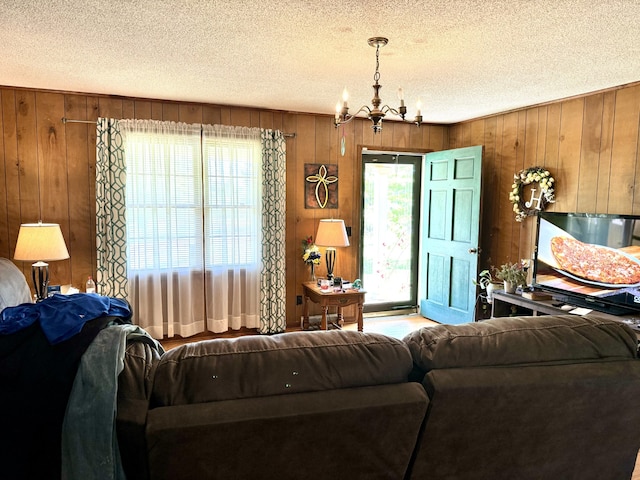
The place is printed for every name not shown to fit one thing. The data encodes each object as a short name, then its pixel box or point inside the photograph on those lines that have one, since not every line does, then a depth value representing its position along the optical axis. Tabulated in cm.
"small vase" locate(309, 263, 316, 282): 476
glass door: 539
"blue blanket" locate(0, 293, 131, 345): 122
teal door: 471
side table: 431
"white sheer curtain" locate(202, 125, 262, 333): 439
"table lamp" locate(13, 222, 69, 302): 337
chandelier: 254
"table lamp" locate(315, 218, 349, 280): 450
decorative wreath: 410
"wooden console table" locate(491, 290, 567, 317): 374
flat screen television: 333
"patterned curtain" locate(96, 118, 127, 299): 397
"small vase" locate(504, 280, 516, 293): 417
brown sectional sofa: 117
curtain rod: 392
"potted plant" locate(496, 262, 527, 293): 417
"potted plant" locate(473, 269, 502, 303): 439
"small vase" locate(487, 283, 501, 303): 437
